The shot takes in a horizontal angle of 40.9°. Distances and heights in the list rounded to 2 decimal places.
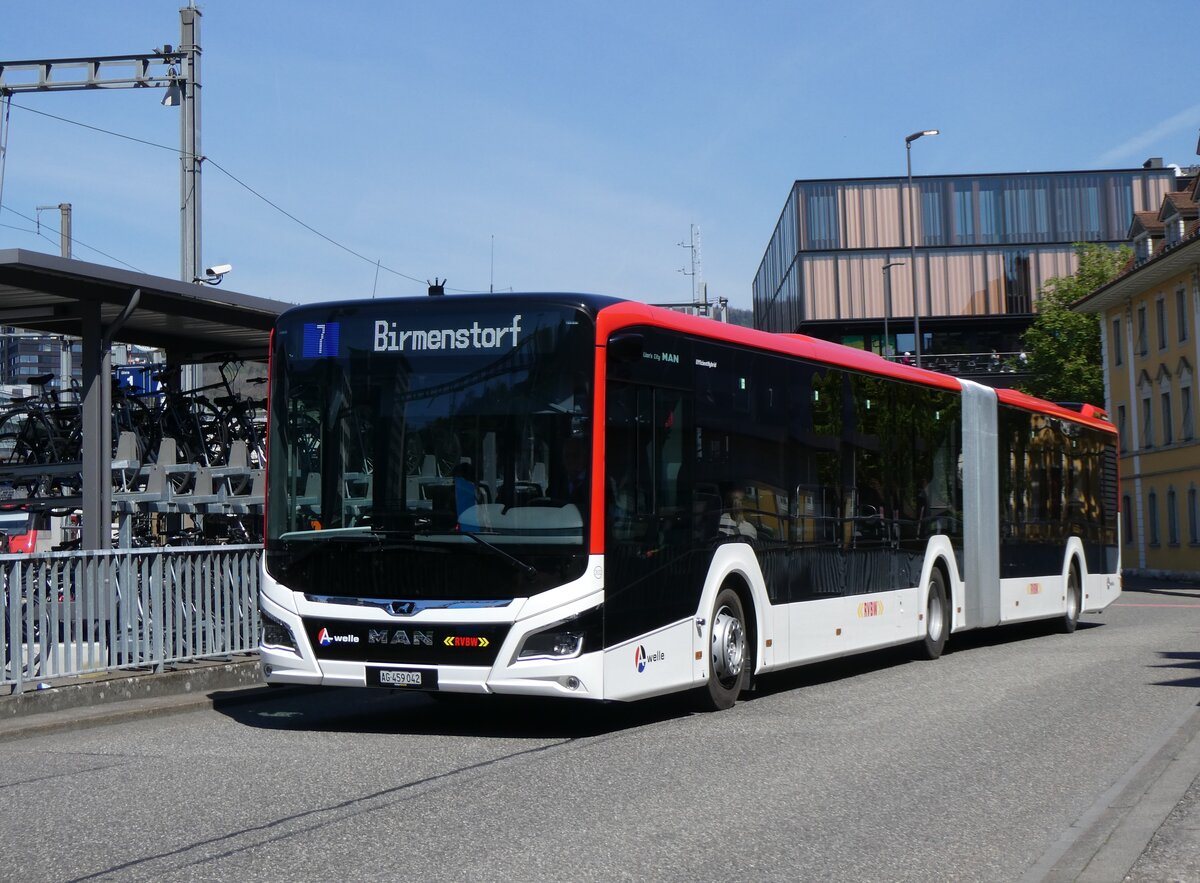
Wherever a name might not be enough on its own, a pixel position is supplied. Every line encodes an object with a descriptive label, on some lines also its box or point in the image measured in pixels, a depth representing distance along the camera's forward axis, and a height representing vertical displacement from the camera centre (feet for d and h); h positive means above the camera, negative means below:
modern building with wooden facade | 279.08 +47.20
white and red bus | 34.47 +0.41
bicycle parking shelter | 45.47 +6.89
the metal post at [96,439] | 48.14 +2.62
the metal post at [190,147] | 73.51 +17.79
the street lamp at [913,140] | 165.89 +38.58
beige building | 173.17 +14.82
